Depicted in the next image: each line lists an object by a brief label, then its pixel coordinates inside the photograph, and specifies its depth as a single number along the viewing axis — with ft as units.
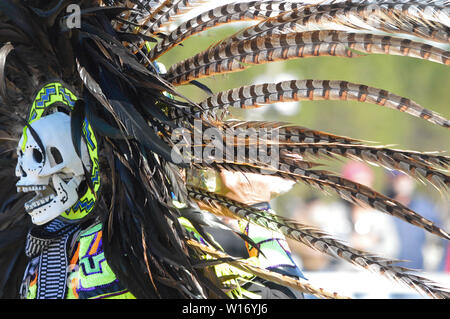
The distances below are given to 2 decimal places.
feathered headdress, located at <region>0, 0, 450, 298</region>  14.62
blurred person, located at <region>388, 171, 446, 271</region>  43.19
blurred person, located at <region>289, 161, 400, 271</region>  42.93
